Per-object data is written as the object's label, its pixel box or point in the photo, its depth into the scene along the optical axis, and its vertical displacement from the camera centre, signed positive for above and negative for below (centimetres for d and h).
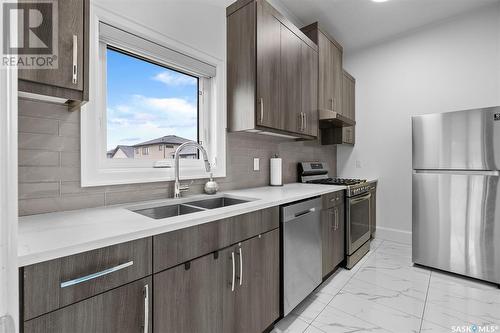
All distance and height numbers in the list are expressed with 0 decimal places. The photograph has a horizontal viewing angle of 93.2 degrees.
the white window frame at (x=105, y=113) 127 +31
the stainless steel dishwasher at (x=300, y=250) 162 -63
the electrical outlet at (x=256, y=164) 235 +2
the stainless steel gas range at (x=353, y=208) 249 -48
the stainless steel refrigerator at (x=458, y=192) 212 -26
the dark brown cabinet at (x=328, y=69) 268 +118
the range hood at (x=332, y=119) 257 +55
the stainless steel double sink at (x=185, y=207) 143 -27
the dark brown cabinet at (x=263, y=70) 189 +82
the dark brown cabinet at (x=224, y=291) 97 -61
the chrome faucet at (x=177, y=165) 159 +1
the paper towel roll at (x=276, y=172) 246 -7
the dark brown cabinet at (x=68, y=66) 88 +40
